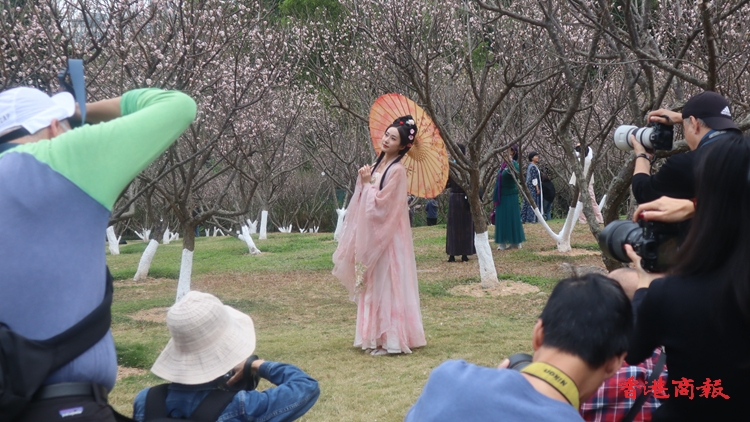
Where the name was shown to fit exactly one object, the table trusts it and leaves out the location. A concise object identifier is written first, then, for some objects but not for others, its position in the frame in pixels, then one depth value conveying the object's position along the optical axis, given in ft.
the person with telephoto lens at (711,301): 6.12
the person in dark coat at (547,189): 56.59
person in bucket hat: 7.38
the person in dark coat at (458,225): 38.50
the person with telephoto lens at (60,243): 5.77
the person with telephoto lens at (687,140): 9.01
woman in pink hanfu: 19.81
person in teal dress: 41.45
